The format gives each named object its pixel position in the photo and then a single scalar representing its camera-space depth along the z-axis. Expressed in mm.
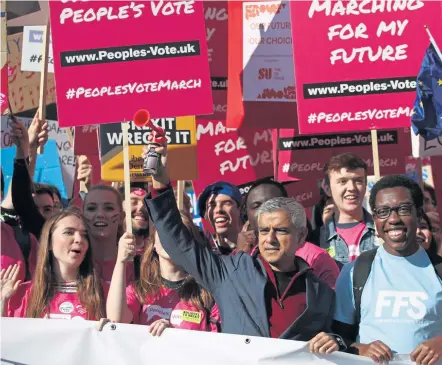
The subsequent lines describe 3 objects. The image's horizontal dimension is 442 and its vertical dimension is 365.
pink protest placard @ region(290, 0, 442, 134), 7512
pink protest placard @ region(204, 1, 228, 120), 9219
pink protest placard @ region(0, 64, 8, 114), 8578
